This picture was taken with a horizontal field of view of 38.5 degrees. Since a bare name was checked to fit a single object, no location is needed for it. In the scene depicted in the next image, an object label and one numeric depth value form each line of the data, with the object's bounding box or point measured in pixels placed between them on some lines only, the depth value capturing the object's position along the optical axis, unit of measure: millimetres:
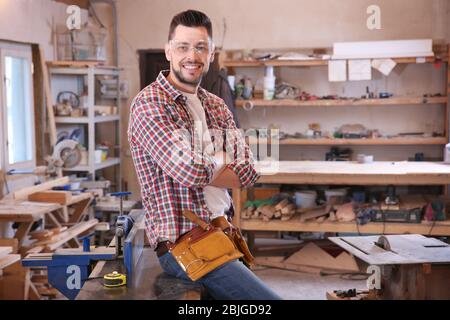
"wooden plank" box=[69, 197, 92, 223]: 5270
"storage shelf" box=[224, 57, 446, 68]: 5906
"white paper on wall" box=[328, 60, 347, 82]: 5961
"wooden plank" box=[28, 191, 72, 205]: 4666
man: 1989
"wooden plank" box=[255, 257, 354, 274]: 5070
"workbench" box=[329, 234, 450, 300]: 2551
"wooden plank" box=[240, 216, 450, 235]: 4715
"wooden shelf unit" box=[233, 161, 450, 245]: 4664
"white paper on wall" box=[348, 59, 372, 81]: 5906
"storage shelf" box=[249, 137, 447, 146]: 5941
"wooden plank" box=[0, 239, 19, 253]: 4074
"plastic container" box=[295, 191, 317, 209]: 5309
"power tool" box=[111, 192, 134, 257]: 2342
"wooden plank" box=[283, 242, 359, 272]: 5066
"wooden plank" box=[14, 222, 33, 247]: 4266
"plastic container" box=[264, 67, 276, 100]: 6094
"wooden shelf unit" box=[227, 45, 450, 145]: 5898
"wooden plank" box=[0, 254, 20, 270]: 3381
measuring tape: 2117
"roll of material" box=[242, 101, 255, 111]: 6055
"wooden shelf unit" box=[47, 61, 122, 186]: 5812
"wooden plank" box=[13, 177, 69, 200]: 4531
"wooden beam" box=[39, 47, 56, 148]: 5598
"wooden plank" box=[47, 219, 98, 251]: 4508
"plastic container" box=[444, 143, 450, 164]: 5104
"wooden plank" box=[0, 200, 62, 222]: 4047
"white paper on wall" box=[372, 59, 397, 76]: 5909
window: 5051
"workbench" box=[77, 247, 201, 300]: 2041
